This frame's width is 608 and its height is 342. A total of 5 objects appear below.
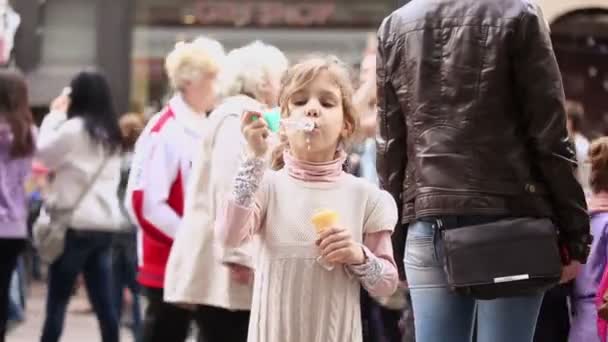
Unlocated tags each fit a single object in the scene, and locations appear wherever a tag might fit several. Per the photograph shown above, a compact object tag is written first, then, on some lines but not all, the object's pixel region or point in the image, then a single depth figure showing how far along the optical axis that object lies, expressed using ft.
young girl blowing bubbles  20.94
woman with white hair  27.47
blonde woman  32.04
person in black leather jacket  22.32
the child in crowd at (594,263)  29.78
